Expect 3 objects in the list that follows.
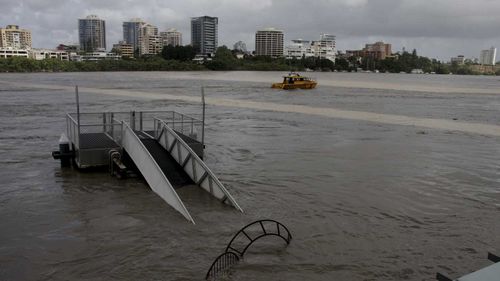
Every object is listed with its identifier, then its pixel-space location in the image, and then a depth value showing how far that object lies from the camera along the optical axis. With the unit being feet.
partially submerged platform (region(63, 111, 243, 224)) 50.83
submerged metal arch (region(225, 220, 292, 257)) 37.27
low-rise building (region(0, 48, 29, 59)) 643.41
